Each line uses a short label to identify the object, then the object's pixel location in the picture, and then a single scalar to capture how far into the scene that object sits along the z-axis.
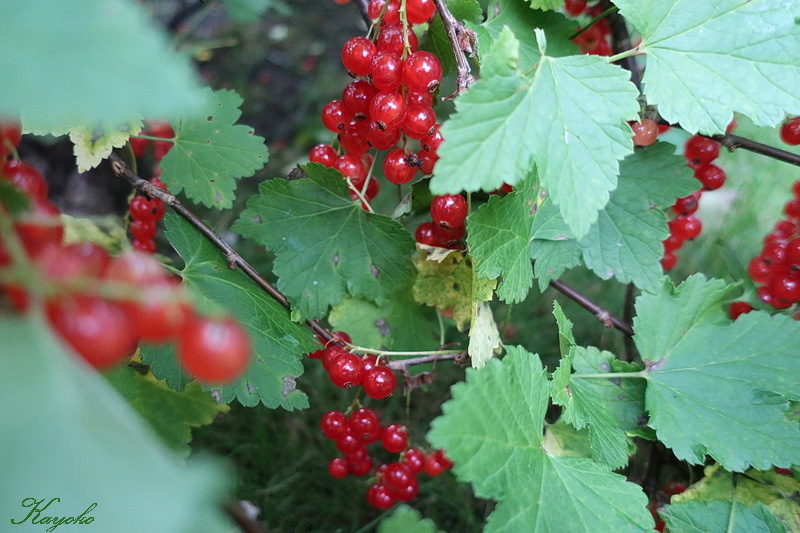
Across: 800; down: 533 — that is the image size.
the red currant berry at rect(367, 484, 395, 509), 0.39
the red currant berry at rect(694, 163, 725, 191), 0.40
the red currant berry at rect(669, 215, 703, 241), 0.42
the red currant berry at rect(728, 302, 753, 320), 0.39
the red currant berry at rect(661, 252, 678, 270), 0.44
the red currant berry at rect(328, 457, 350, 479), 0.40
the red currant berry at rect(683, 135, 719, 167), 0.40
